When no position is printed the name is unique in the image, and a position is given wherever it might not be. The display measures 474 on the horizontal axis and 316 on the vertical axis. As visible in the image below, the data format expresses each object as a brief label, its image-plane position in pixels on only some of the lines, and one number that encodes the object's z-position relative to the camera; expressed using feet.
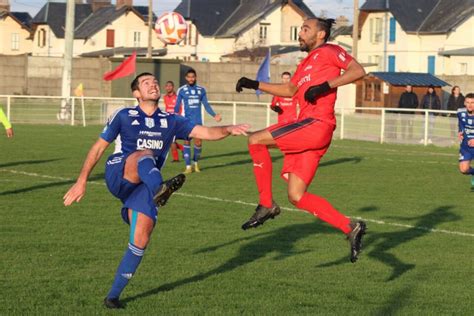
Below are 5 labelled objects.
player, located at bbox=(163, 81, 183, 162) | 77.43
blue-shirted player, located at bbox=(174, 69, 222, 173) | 74.23
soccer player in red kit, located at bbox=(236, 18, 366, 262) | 31.35
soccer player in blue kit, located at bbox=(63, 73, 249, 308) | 27.50
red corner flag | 128.53
